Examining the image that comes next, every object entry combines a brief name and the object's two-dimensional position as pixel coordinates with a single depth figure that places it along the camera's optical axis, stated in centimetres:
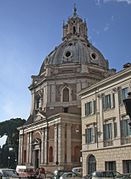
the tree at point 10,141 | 7381
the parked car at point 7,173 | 2958
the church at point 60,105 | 4816
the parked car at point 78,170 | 3933
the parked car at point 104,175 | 2331
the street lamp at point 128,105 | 765
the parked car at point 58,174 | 2785
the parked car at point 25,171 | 4030
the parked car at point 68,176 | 2480
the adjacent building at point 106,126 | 3121
